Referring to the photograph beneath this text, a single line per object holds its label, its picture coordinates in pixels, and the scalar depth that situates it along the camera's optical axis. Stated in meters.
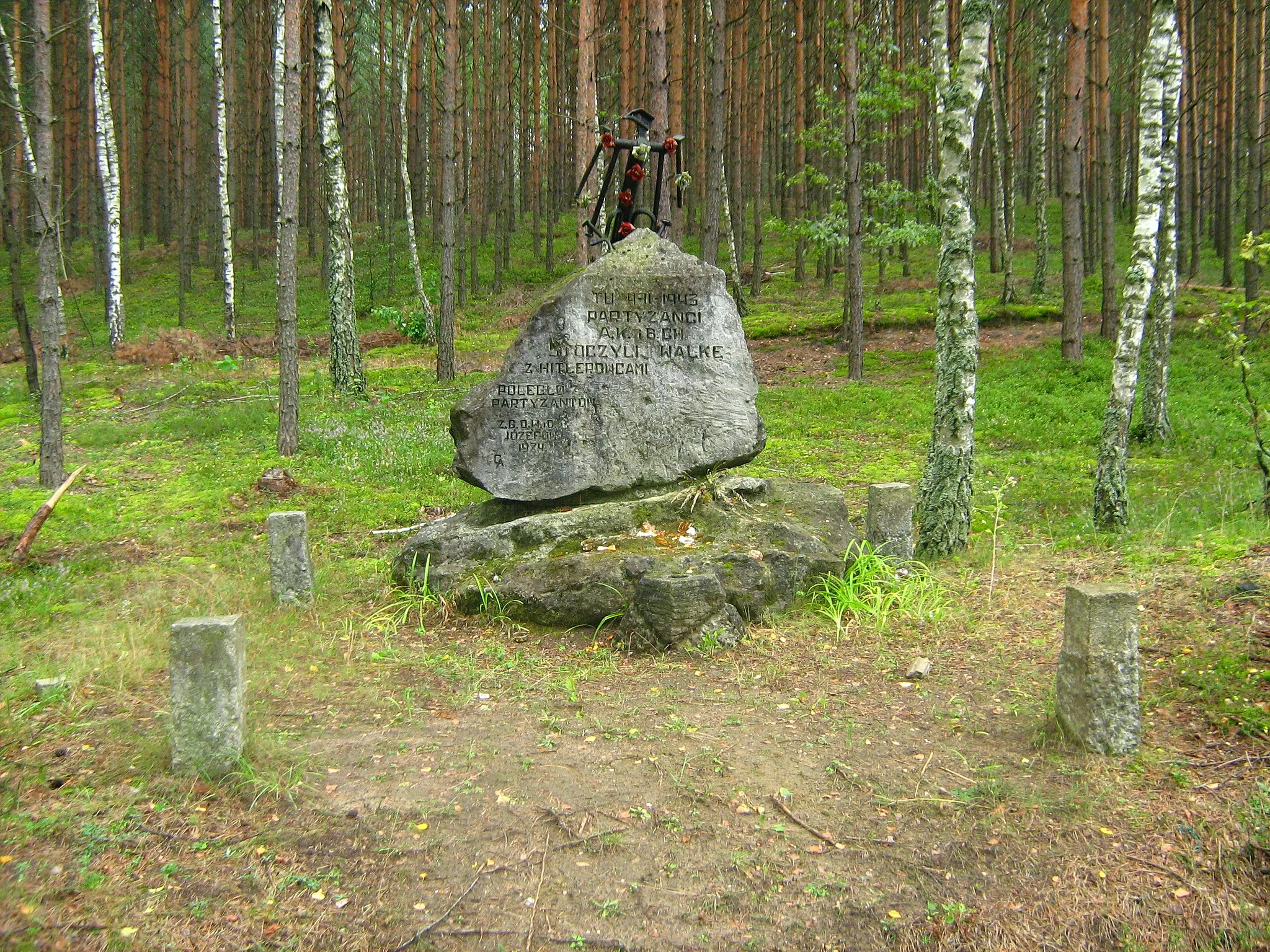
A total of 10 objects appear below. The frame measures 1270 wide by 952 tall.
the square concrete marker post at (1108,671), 4.25
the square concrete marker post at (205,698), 4.13
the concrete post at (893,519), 7.38
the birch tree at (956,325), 7.54
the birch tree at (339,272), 15.41
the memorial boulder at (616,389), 7.63
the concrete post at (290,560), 7.00
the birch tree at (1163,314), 10.62
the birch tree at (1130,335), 7.86
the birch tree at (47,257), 8.99
